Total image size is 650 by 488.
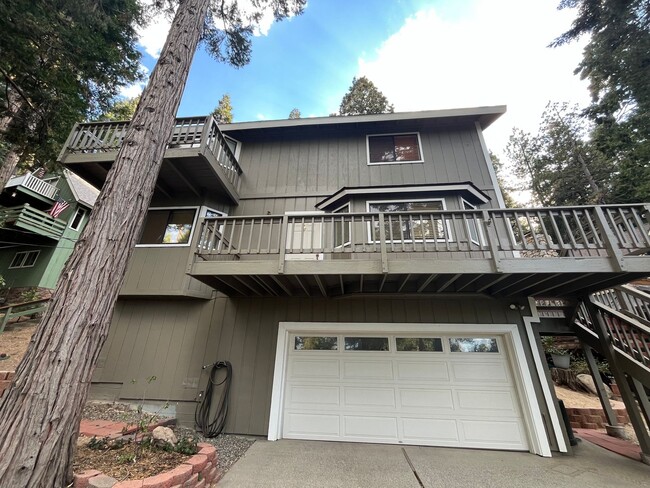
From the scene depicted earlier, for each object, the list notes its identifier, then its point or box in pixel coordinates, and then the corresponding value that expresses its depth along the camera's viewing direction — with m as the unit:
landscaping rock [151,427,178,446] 2.95
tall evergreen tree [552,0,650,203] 6.88
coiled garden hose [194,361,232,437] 4.59
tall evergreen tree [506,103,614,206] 13.37
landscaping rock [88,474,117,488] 1.99
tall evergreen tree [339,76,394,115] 16.27
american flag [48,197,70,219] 10.93
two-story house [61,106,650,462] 4.07
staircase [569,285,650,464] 3.83
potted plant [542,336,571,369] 6.45
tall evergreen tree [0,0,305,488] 1.82
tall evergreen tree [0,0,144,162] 4.99
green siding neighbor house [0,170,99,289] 10.32
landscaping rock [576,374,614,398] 7.36
